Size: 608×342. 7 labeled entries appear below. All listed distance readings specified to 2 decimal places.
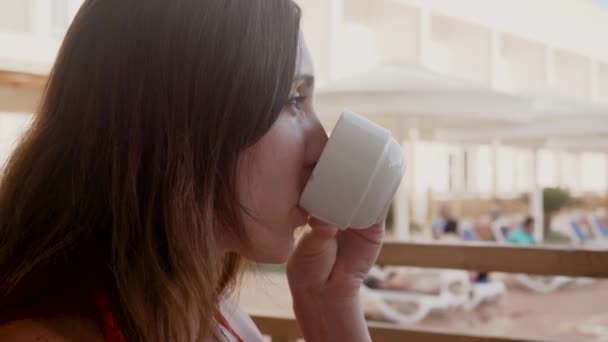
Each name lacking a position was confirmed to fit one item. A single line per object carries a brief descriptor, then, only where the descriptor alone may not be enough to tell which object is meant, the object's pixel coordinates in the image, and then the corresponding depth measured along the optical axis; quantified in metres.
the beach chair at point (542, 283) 6.43
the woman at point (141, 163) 0.68
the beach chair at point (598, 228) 8.02
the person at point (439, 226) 7.10
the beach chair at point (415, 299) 4.97
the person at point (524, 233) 6.68
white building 10.02
